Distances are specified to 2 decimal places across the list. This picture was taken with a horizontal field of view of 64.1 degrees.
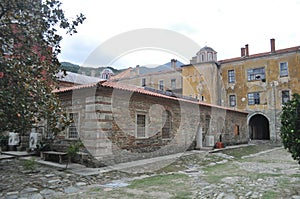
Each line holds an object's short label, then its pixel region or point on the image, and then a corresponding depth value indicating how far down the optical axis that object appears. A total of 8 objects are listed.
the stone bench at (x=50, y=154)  9.49
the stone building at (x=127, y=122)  9.32
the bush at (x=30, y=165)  8.37
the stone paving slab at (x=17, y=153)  11.42
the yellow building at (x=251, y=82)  24.62
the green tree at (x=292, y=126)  5.61
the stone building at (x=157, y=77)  34.78
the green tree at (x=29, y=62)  5.14
